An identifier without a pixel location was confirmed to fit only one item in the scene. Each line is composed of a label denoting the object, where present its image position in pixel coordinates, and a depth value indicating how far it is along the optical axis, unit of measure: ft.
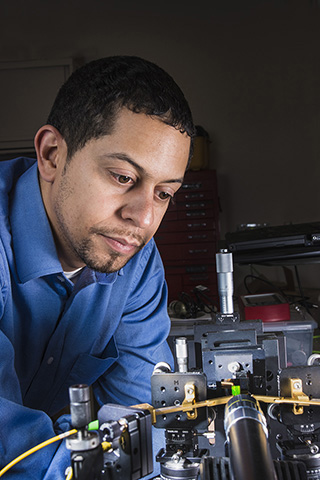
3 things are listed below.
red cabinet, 10.52
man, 2.65
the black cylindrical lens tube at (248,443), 1.47
